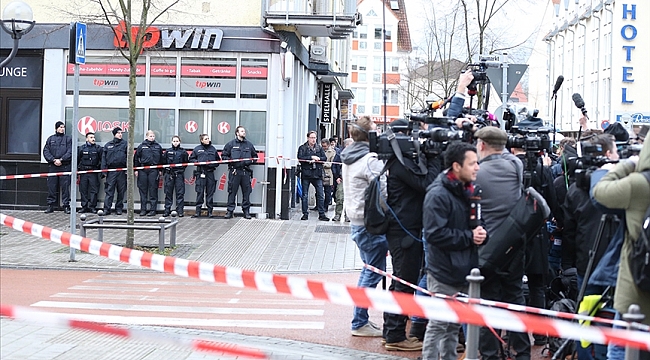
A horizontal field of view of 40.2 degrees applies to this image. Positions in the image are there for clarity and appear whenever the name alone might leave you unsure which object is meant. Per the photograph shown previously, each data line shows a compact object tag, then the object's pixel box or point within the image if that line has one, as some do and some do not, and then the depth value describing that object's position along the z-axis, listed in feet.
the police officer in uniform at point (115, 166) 63.26
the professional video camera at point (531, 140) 26.89
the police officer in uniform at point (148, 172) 62.59
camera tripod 20.38
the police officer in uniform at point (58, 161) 63.77
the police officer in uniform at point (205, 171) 63.21
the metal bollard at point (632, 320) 14.05
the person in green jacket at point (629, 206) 17.51
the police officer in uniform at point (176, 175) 63.21
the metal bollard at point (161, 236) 46.75
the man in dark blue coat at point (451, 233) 21.74
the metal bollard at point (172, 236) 48.72
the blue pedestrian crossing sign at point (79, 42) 43.47
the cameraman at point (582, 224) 23.58
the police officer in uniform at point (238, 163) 62.85
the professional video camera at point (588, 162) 22.77
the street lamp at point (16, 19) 50.01
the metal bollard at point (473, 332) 16.76
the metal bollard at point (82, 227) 45.88
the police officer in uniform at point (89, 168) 63.77
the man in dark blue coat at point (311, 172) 67.26
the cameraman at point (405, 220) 26.53
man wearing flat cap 23.57
